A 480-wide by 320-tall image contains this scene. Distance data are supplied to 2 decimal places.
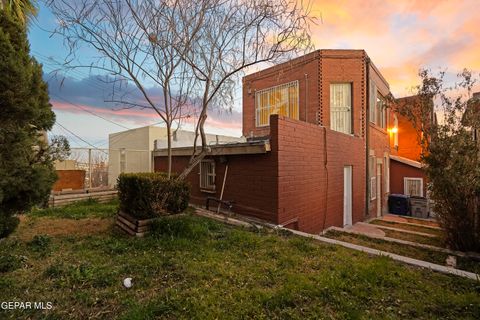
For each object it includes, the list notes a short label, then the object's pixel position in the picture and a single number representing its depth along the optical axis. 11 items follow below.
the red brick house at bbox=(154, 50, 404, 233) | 6.09
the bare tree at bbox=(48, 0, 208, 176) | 4.89
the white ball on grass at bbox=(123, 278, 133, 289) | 2.94
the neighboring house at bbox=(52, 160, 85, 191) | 9.63
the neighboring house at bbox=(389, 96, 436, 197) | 15.32
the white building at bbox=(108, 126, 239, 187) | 11.79
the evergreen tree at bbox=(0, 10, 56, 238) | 3.02
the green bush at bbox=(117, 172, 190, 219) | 5.03
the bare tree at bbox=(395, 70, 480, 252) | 4.95
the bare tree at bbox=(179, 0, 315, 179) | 5.09
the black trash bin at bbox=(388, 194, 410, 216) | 14.37
